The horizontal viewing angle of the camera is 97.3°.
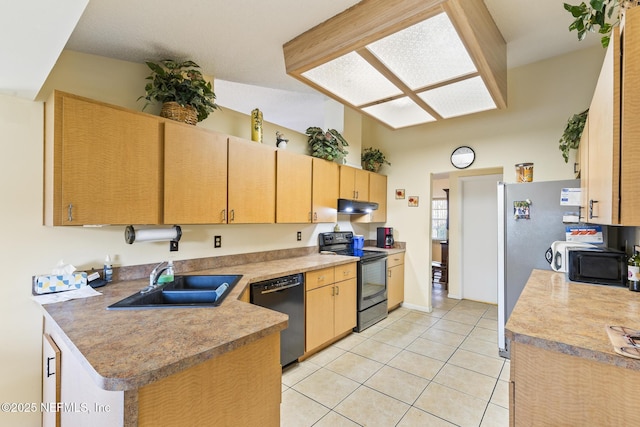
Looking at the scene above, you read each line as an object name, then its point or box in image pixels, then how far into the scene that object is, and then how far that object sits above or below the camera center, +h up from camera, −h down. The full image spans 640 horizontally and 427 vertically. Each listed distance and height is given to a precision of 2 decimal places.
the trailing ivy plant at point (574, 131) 2.54 +0.78
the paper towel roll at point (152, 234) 2.07 -0.15
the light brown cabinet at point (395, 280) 4.03 -0.97
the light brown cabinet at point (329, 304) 2.77 -0.95
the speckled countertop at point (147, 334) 0.92 -0.50
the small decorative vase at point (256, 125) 2.78 +0.89
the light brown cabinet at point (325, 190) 3.31 +0.31
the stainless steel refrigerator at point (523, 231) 2.63 -0.15
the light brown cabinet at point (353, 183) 3.74 +0.44
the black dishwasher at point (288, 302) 2.31 -0.77
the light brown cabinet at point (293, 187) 2.89 +0.30
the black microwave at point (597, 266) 1.97 -0.37
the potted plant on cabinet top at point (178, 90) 2.11 +0.96
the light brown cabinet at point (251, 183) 2.48 +0.30
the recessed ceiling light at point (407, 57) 1.71 +1.15
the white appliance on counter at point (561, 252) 2.33 -0.31
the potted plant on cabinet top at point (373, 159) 4.43 +0.88
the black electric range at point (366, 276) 3.41 -0.78
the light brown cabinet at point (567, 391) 0.98 -0.66
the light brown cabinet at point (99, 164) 1.64 +0.32
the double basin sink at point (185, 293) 1.56 -0.52
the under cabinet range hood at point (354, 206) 3.64 +0.12
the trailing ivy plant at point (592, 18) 1.25 +0.95
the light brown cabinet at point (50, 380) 1.40 -0.90
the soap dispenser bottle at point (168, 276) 2.06 -0.46
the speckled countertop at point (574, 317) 1.05 -0.49
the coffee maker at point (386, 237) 4.39 -0.34
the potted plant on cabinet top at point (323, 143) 3.47 +0.90
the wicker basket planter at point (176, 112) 2.14 +0.79
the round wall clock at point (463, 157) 3.80 +0.80
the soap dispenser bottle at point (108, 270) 1.99 -0.39
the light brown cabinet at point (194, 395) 0.92 -0.69
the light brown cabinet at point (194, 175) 2.08 +0.31
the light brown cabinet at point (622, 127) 1.01 +0.34
